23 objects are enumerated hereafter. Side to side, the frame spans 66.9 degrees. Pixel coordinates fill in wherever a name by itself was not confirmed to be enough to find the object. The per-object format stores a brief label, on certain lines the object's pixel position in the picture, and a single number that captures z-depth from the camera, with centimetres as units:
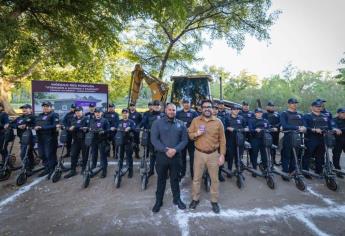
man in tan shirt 487
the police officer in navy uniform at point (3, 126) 750
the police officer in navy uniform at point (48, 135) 706
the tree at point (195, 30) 1550
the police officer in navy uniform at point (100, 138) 680
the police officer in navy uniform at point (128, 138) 674
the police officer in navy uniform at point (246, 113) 772
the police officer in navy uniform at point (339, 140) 738
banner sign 946
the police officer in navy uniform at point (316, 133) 664
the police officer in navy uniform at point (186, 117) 673
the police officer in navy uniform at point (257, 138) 710
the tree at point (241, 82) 4816
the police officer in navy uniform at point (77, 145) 708
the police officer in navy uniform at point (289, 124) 658
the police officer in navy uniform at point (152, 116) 725
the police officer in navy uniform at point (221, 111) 749
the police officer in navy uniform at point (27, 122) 714
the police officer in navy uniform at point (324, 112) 676
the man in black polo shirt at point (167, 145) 477
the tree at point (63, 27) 695
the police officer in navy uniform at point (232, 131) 709
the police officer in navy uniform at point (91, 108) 868
